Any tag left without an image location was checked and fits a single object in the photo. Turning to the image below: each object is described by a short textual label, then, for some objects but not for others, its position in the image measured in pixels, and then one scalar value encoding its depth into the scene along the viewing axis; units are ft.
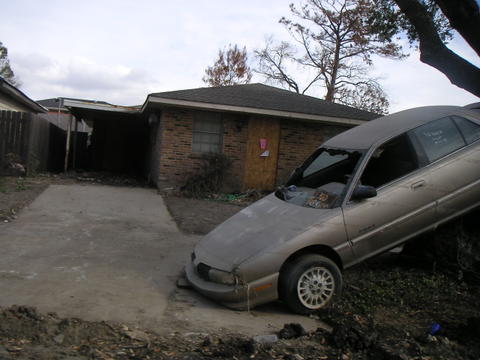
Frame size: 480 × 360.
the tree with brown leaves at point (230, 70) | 127.13
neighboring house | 45.16
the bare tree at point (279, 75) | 121.08
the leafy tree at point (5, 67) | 146.41
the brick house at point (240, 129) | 44.78
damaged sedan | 15.49
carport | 71.46
